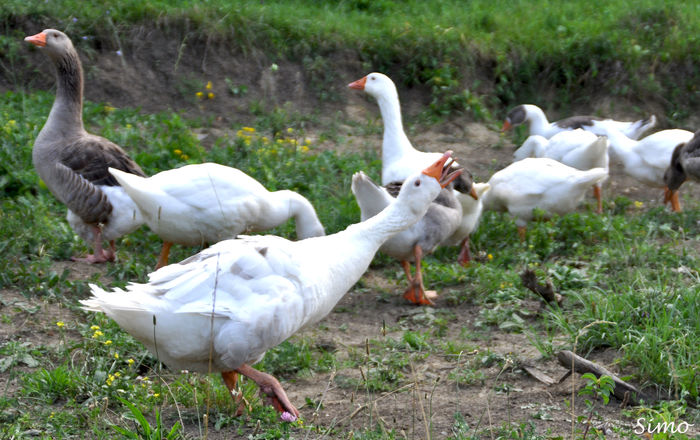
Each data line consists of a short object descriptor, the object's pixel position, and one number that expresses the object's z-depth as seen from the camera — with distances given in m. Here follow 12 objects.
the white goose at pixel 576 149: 17.52
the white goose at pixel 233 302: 8.14
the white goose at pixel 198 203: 12.32
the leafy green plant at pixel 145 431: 7.13
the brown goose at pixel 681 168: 16.72
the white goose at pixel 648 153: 18.27
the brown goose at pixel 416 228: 12.61
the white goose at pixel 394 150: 14.62
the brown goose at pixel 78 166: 13.50
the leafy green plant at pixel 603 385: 7.41
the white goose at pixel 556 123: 20.14
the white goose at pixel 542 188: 15.73
